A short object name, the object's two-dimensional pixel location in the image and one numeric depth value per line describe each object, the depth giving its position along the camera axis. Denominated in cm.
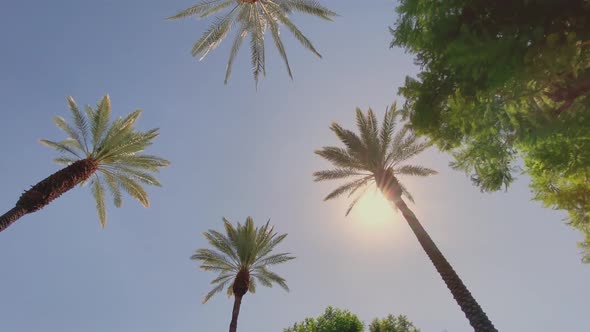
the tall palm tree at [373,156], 1644
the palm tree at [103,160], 1494
